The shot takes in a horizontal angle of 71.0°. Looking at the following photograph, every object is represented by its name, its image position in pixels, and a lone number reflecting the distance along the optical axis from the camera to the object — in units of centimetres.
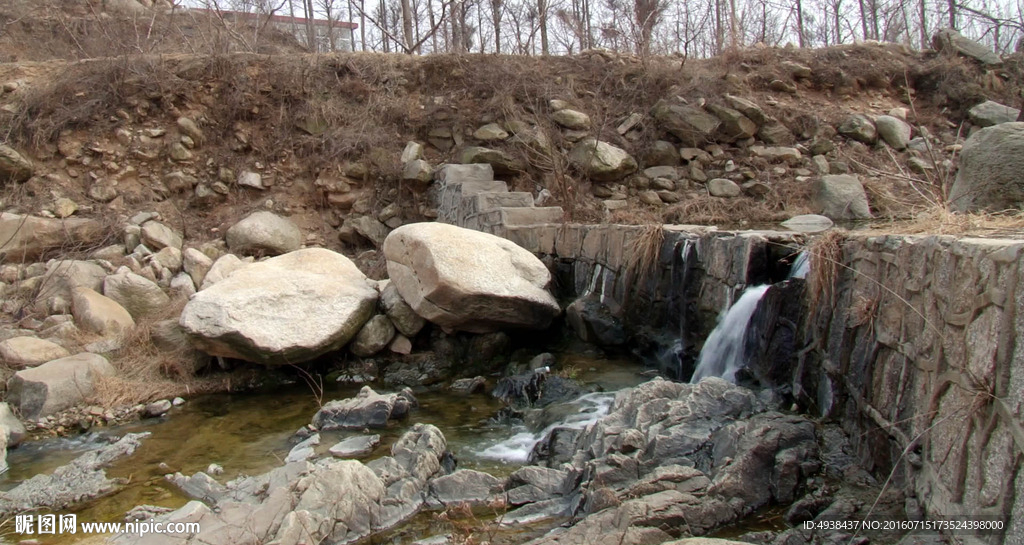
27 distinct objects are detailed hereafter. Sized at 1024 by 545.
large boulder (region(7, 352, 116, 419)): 547
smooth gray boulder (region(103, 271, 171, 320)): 720
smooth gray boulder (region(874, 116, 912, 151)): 1049
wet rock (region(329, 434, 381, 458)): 443
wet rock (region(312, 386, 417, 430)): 504
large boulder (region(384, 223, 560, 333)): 605
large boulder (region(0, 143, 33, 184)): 916
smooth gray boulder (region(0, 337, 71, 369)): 604
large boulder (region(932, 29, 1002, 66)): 1191
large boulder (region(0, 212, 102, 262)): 804
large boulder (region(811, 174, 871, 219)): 798
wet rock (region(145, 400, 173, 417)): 563
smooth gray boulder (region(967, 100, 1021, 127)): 1068
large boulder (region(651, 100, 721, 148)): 1044
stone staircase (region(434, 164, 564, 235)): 823
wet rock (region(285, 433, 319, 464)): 441
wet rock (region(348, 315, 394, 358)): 662
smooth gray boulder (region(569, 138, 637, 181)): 987
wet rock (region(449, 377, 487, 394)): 597
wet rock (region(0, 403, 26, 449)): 500
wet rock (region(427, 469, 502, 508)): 359
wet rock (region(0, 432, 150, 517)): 388
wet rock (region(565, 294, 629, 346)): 618
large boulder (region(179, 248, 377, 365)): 591
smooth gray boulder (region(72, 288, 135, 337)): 670
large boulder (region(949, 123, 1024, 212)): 440
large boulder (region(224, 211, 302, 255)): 901
